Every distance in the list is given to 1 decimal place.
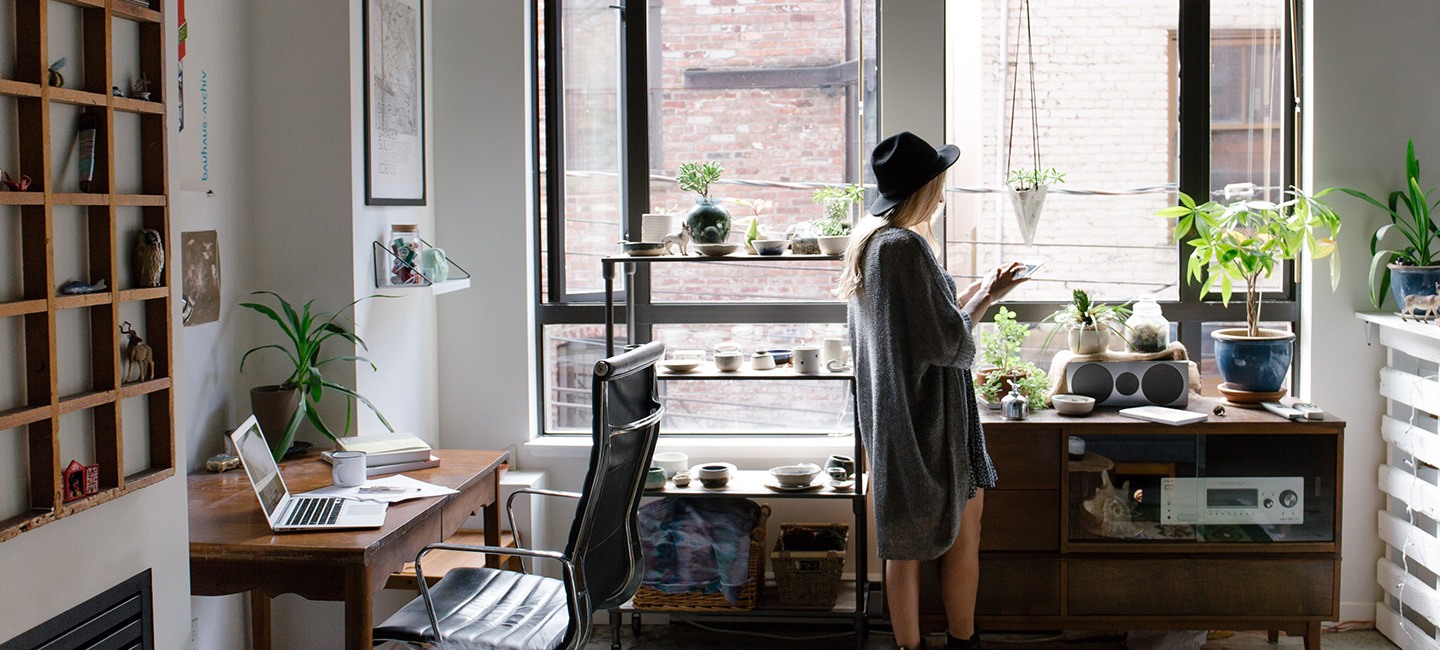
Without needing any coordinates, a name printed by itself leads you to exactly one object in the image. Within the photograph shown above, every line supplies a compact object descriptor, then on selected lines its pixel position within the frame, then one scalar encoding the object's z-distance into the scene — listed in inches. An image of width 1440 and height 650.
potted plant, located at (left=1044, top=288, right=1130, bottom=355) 135.7
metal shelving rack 134.8
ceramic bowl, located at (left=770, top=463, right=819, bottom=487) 136.6
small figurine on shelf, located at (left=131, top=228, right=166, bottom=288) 73.8
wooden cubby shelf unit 64.0
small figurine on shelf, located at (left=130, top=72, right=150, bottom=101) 73.9
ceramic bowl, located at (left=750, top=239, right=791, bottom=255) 135.1
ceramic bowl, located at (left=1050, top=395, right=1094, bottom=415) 131.3
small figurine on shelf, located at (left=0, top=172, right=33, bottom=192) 62.8
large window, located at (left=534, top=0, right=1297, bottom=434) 148.7
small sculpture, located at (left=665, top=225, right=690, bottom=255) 136.4
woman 116.2
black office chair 93.5
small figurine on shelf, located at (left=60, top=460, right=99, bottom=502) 66.9
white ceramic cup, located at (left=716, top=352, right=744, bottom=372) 137.3
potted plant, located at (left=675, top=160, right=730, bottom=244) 134.6
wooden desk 90.0
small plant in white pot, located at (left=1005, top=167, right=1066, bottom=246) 139.3
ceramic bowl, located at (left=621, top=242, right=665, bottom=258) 136.6
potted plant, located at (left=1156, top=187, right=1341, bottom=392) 133.6
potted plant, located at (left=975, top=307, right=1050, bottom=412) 135.4
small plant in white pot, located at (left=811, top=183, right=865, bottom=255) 134.1
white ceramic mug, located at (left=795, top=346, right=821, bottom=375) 135.8
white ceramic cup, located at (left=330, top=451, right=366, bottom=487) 107.5
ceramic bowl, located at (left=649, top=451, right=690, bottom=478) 141.5
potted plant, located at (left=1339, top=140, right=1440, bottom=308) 133.0
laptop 95.4
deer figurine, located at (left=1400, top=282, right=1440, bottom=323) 128.6
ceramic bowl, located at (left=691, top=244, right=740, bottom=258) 134.6
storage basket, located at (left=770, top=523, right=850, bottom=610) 137.6
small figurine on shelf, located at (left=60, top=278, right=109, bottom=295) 67.5
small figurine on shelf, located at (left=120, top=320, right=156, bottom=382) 72.9
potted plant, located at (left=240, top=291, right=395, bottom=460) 117.0
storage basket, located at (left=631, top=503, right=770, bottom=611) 139.0
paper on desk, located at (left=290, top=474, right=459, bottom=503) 104.5
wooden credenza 130.0
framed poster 130.1
